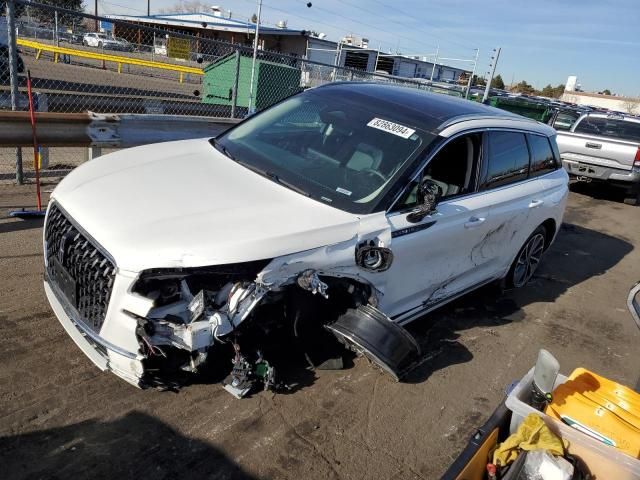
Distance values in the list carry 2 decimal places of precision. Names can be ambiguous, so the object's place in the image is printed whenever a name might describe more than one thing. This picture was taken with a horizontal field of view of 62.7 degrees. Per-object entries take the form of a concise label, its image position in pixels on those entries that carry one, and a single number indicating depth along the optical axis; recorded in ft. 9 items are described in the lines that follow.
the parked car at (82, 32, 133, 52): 106.11
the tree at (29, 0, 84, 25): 89.97
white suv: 8.79
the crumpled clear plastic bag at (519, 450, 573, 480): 7.48
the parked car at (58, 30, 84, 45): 97.17
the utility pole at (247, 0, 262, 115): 27.61
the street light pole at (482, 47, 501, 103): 43.34
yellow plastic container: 8.02
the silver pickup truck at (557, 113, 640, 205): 35.53
